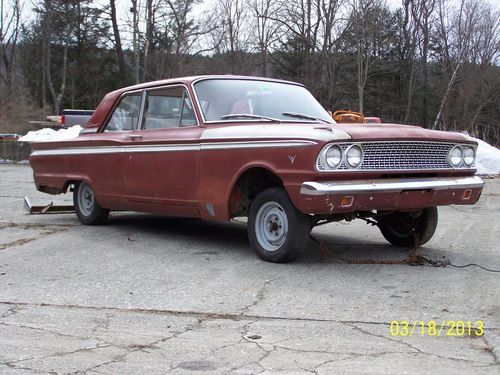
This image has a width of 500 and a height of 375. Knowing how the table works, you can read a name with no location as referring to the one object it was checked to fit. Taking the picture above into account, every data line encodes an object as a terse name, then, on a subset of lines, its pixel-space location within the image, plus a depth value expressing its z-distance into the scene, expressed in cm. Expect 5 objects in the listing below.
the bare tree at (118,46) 3837
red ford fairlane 513
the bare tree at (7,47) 3800
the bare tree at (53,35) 3794
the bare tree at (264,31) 3412
